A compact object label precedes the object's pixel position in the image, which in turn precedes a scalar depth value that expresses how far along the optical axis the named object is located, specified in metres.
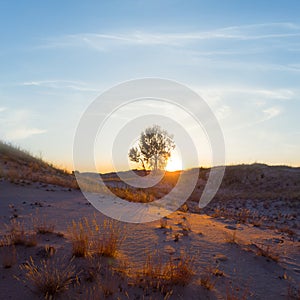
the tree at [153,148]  49.72
